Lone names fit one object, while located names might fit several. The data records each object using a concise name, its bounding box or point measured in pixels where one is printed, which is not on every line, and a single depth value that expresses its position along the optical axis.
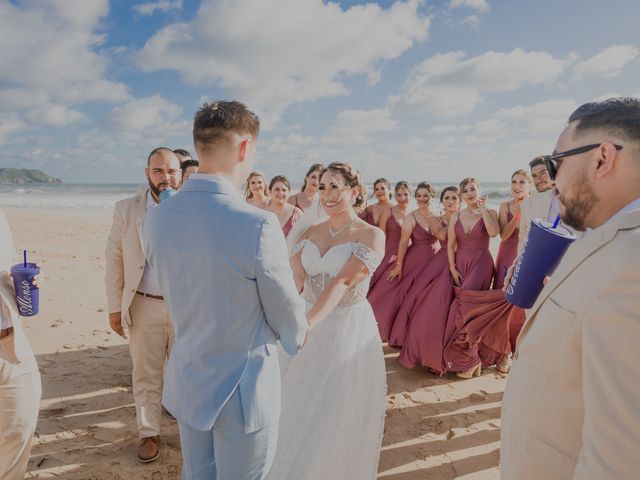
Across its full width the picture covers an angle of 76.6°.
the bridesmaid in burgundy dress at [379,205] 7.21
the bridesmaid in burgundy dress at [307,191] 7.17
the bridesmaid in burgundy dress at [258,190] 7.11
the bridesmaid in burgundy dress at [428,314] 5.29
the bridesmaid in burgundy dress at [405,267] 6.04
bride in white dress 2.80
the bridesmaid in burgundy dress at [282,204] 6.59
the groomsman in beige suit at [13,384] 2.31
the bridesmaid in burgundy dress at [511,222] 5.72
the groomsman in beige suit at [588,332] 0.98
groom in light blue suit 1.65
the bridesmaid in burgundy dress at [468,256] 5.23
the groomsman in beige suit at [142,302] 3.41
